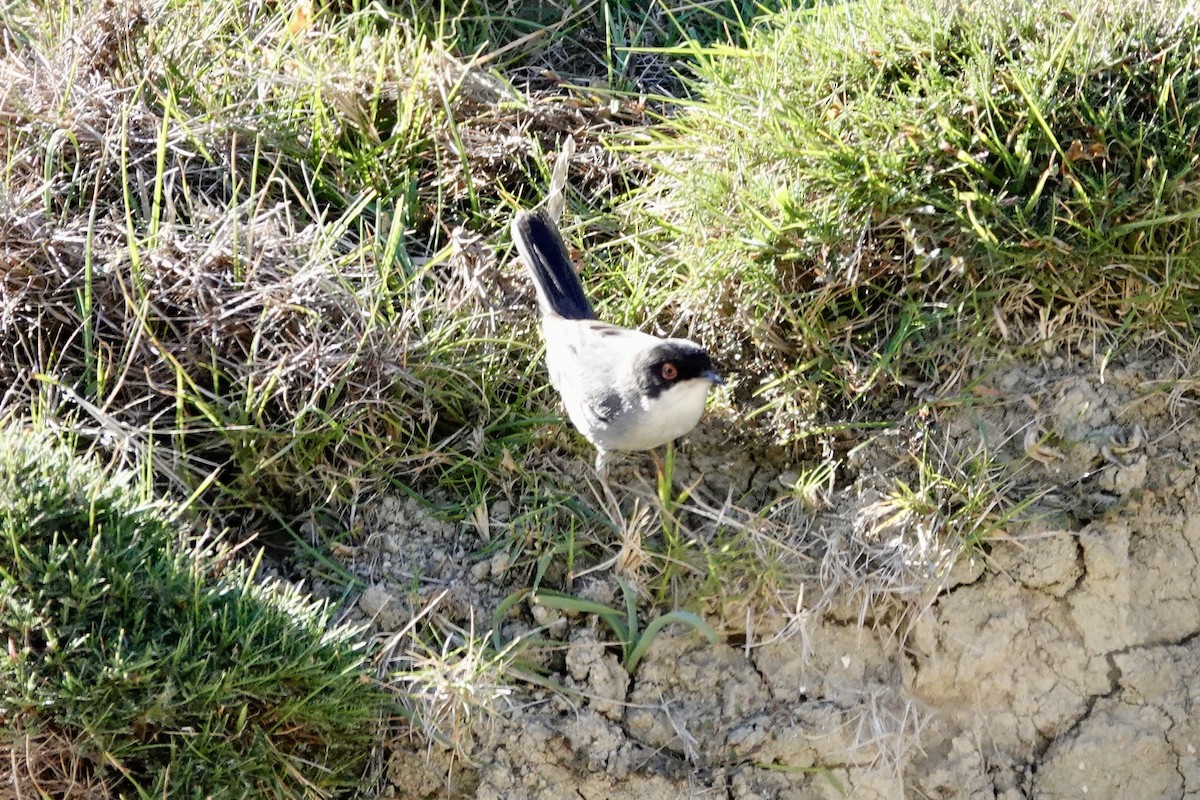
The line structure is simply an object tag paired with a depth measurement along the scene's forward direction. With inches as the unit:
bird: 300.7
